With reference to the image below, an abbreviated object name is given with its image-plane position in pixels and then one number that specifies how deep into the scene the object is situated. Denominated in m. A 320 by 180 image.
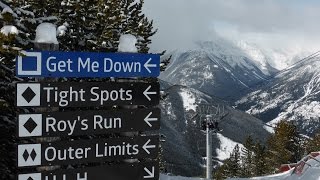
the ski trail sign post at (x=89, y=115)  7.10
